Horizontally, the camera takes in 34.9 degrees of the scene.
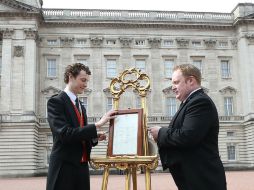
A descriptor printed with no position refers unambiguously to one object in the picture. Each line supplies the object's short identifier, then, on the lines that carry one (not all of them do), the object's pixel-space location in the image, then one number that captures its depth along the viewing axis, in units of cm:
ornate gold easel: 540
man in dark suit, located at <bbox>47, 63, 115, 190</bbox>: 480
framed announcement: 550
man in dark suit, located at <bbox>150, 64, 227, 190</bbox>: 424
